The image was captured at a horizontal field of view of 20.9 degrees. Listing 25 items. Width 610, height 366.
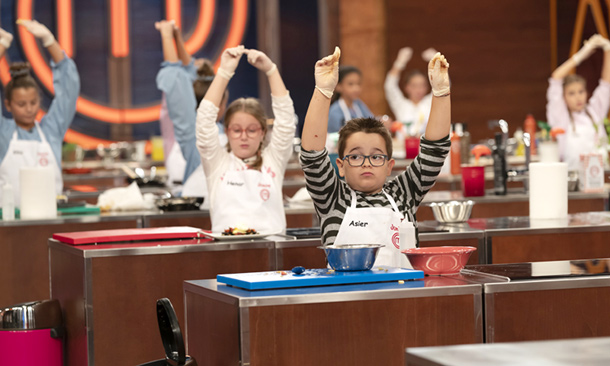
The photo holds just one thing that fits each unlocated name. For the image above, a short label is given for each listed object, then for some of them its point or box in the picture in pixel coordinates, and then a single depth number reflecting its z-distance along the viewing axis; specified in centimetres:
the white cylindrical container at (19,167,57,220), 770
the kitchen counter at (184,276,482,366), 387
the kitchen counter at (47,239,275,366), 587
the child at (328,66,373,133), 1295
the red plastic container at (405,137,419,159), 1203
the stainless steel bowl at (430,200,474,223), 673
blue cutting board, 406
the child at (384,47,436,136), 1569
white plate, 624
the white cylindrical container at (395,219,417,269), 508
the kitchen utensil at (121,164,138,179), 1091
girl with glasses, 687
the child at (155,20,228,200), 891
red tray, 608
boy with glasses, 499
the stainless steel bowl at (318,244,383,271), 425
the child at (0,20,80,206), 932
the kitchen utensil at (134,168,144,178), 1109
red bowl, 443
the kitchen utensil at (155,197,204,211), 815
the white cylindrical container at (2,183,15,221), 776
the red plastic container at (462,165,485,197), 889
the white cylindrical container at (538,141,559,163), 1019
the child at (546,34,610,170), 1179
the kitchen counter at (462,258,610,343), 416
